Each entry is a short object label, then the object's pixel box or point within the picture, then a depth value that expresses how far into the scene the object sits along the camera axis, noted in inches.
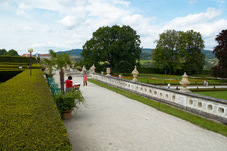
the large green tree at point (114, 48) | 1439.5
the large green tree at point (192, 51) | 2017.5
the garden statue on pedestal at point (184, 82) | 338.2
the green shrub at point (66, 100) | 251.3
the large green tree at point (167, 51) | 2051.8
